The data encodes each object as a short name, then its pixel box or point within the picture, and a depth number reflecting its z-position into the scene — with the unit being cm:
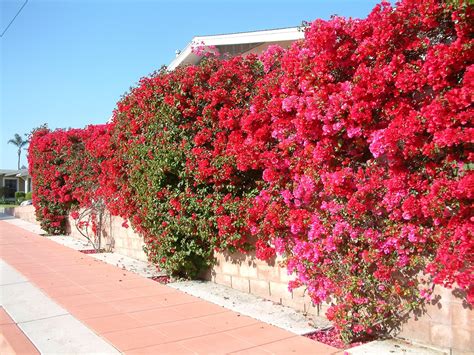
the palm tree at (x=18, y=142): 8669
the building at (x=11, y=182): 4725
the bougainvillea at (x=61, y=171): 1243
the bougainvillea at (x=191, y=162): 648
